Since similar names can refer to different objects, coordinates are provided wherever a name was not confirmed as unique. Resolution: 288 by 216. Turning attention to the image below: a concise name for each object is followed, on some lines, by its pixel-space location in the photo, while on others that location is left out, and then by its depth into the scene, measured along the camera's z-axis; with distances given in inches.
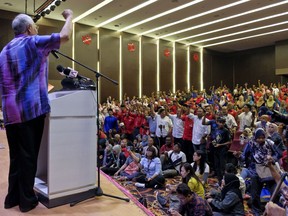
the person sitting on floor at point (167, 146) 248.6
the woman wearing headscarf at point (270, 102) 302.4
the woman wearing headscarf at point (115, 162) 234.4
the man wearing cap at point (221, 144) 198.6
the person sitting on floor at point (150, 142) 215.7
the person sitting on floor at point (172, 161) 215.6
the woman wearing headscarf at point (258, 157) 133.2
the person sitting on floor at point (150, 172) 198.1
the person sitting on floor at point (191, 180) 136.0
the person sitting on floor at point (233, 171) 138.6
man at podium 62.0
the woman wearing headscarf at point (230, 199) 121.2
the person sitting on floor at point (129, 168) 218.5
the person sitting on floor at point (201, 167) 185.5
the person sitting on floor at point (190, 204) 107.7
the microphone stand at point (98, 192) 75.5
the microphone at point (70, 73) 73.2
